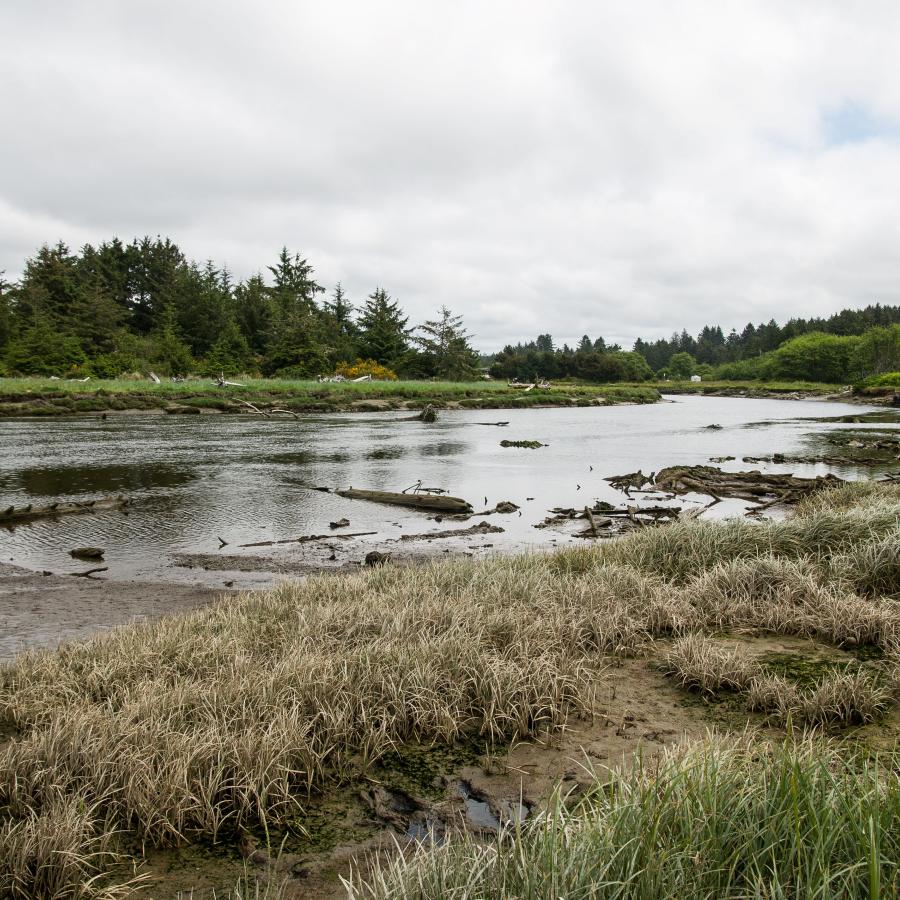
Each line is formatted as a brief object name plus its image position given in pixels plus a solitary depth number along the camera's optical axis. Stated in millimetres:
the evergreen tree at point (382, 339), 79812
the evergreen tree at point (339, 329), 76938
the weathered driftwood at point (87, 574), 9812
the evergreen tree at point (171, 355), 64812
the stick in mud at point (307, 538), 12014
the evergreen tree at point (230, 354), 65500
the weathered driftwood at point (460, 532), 12703
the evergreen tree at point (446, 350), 80125
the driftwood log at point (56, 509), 13188
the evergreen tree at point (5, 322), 58647
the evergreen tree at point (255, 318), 79181
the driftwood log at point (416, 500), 15188
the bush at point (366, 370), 71500
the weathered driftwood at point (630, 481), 18438
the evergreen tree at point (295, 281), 89812
